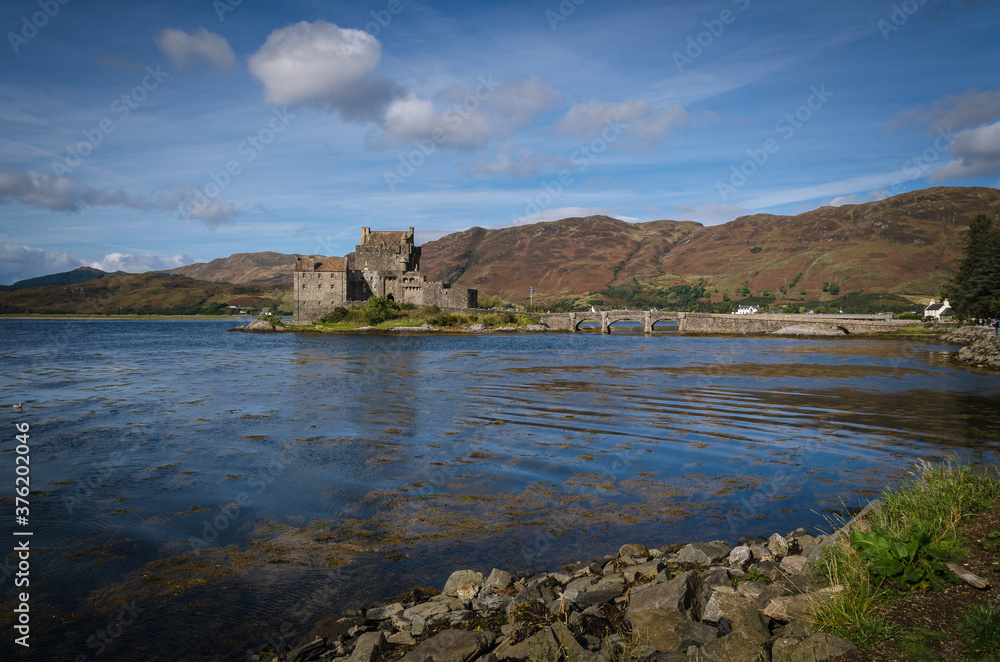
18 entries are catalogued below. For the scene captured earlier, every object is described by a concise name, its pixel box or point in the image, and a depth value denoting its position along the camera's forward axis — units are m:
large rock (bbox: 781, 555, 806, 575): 7.49
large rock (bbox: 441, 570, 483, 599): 8.20
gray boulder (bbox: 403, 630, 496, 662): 6.31
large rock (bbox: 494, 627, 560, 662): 6.02
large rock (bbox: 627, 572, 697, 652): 6.23
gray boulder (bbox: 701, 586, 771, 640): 5.98
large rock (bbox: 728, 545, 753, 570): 8.32
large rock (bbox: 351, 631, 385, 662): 6.53
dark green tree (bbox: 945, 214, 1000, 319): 67.00
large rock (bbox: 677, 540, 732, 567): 8.65
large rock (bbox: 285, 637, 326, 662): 6.81
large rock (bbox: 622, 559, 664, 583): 8.23
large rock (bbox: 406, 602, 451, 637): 7.22
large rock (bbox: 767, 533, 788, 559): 8.52
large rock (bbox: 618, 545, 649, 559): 9.33
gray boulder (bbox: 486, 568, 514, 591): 8.20
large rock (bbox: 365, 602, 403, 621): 7.73
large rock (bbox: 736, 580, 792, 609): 6.59
